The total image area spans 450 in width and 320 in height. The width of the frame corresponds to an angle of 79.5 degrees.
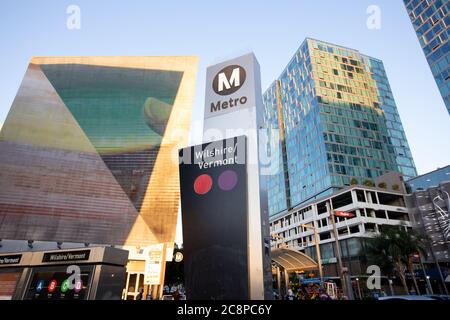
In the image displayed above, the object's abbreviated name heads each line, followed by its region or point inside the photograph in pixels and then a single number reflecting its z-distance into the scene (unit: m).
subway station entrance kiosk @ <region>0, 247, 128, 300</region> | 15.98
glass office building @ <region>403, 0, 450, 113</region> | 52.59
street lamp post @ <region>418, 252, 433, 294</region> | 41.44
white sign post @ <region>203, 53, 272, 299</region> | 6.32
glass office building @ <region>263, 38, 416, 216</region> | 67.75
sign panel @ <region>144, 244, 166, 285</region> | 15.63
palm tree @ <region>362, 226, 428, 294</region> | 33.16
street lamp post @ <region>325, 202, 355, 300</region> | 20.19
